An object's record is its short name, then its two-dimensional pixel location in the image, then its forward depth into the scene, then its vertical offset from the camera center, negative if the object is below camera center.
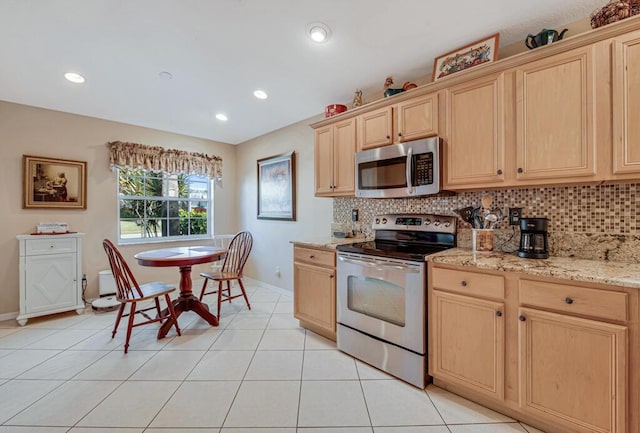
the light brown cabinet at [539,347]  1.26 -0.70
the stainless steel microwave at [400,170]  2.09 +0.39
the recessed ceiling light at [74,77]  2.67 +1.37
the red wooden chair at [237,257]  3.37 -0.51
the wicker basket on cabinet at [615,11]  1.47 +1.10
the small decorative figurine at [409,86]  2.38 +1.13
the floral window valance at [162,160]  3.69 +0.85
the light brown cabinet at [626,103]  1.42 +0.58
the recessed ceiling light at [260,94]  3.02 +1.36
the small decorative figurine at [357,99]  2.75 +1.16
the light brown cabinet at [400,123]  2.15 +0.79
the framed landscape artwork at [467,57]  1.96 +1.19
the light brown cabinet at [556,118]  1.54 +0.57
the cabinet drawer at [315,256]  2.49 -0.38
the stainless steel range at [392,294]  1.89 -0.59
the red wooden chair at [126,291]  2.45 -0.70
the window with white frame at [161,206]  3.93 +0.17
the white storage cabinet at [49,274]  2.94 -0.63
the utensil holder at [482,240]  1.97 -0.17
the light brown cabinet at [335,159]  2.70 +0.59
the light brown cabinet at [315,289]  2.51 -0.69
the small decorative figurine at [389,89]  2.41 +1.13
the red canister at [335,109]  2.87 +1.12
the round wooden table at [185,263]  2.63 -0.44
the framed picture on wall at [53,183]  3.16 +0.41
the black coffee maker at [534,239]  1.74 -0.15
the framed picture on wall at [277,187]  3.86 +0.44
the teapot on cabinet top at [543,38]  1.72 +1.12
